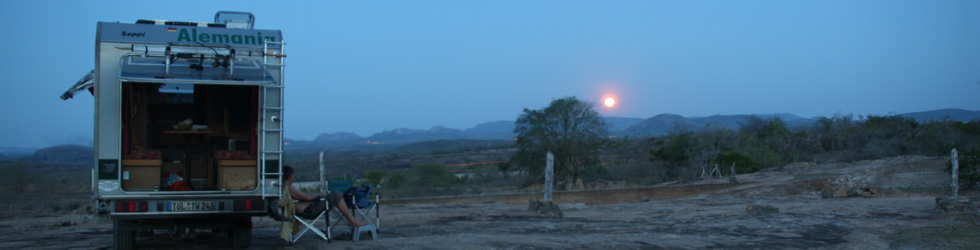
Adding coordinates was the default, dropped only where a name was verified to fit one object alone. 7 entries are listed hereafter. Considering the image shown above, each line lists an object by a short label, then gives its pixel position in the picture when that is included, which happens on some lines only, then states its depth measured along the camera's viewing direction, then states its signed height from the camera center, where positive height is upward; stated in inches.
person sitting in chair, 340.2 -39.9
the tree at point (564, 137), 1385.3 -26.4
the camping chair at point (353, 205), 360.2 -43.1
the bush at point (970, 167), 691.4 -41.0
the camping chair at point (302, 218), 326.3 -47.1
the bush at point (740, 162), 1226.0 -66.6
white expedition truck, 285.6 -1.8
